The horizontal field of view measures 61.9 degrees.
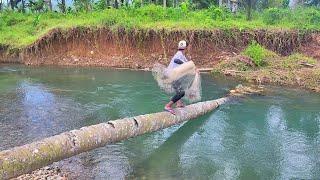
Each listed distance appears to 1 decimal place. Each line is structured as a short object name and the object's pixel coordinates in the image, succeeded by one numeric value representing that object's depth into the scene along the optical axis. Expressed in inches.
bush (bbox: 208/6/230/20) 572.6
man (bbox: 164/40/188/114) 239.1
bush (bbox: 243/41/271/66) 469.3
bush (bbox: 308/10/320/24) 541.8
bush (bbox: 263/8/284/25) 557.5
